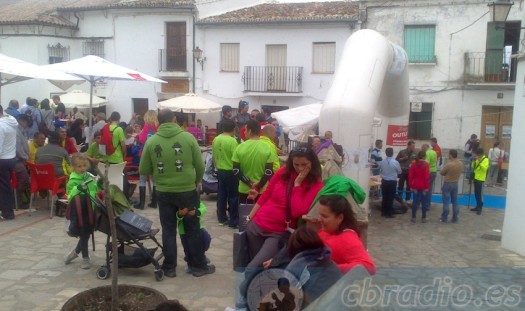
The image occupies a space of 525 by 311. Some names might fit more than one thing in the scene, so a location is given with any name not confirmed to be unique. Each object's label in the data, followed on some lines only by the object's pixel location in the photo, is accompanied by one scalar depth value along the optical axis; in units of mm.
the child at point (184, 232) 6002
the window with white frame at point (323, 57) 23406
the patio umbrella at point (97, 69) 9734
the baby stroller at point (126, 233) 5945
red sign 13570
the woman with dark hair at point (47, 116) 12963
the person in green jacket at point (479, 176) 11797
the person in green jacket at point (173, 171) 5895
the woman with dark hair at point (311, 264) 3104
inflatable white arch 8570
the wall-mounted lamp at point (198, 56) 24719
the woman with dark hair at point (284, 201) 4852
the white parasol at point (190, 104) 17812
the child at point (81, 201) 6066
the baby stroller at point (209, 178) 10484
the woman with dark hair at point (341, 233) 3520
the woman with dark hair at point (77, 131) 12711
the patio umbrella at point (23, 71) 8609
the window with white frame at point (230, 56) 25031
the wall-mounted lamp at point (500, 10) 9305
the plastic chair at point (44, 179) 8758
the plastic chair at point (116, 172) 9031
